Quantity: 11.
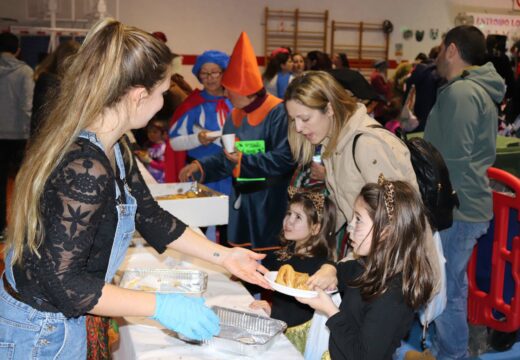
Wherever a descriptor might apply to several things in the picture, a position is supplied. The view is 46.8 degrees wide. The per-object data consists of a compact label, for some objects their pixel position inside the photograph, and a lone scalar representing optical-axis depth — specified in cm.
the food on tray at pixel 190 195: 338
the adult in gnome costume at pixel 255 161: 342
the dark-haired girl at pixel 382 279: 185
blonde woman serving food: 139
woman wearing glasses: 436
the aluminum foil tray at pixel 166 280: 213
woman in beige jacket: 237
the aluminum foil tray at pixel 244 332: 173
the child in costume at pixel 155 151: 543
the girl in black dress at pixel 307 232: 266
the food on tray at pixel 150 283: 213
